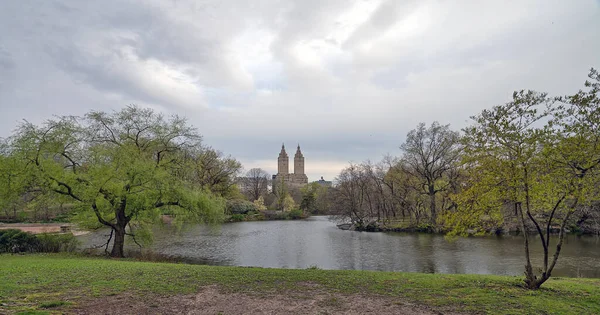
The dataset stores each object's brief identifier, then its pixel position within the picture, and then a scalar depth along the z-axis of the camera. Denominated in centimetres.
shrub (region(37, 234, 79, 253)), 1702
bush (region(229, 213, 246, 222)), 5261
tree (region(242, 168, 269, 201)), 7501
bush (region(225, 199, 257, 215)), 5428
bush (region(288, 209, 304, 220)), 5965
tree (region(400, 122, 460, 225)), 3538
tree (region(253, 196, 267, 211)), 5982
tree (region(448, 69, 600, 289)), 793
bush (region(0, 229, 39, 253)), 1623
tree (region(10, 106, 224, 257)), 1530
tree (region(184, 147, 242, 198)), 4852
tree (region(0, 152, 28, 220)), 1462
